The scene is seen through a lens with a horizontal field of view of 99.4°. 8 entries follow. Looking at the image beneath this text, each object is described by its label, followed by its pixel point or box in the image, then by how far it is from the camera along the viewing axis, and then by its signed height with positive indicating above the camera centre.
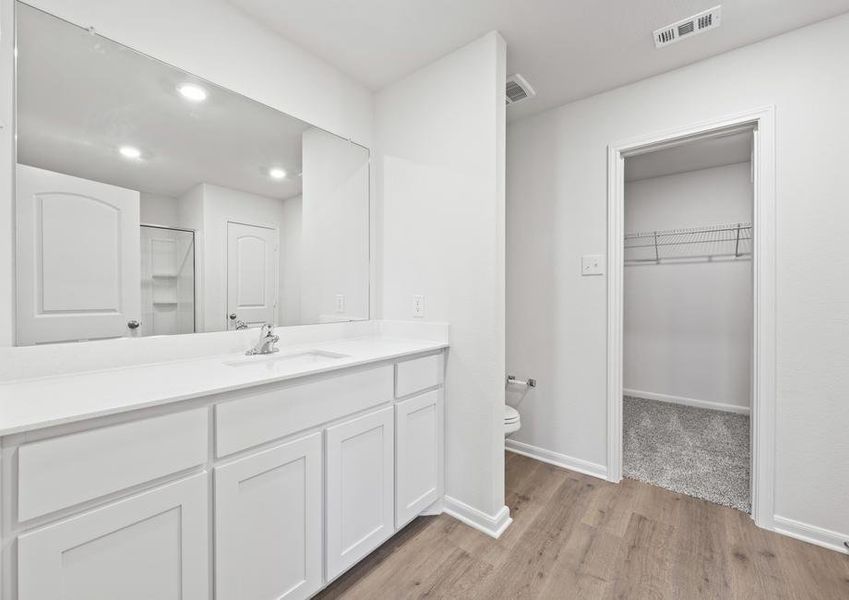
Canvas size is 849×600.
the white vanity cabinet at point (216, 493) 0.79 -0.55
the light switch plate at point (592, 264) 2.23 +0.22
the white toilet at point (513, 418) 2.16 -0.73
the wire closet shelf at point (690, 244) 3.42 +0.55
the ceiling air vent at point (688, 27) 1.62 +1.27
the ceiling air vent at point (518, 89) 2.10 +1.28
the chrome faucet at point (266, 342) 1.62 -0.19
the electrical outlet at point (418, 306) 2.03 -0.04
